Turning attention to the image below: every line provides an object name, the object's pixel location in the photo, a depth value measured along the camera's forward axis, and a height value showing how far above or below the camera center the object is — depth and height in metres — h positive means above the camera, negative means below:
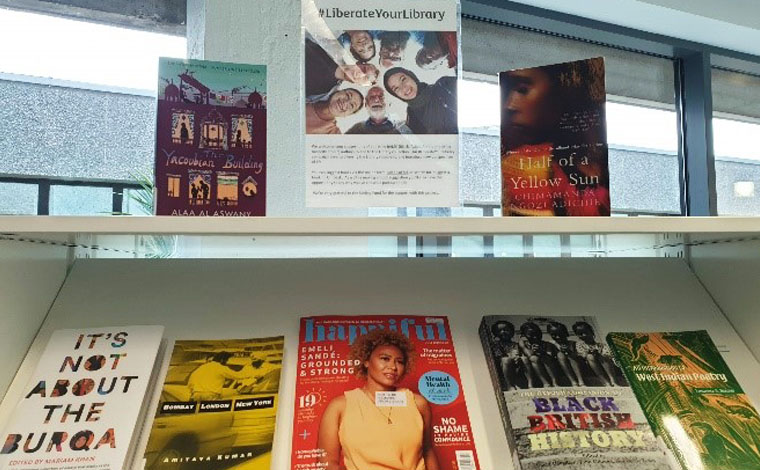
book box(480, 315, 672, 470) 0.82 -0.24
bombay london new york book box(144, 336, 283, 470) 0.80 -0.24
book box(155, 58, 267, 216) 0.90 +0.21
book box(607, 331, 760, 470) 0.88 -0.25
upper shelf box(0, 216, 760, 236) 0.76 +0.05
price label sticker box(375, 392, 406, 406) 0.89 -0.23
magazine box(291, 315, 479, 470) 0.83 -0.23
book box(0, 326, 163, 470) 0.77 -0.22
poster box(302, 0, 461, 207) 0.92 +0.27
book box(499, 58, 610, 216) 0.96 +0.21
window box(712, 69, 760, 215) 2.81 +0.63
